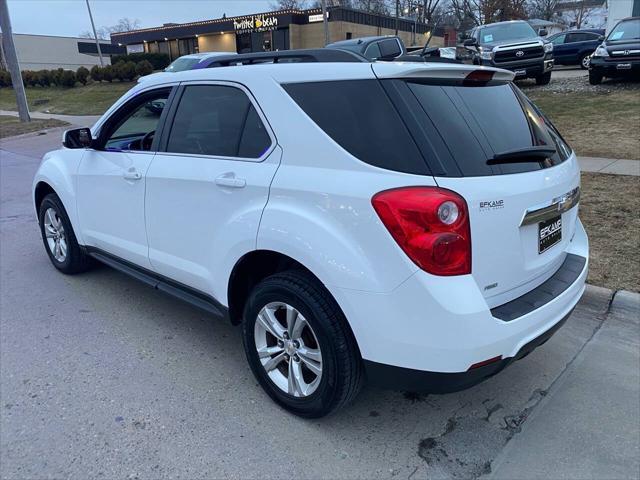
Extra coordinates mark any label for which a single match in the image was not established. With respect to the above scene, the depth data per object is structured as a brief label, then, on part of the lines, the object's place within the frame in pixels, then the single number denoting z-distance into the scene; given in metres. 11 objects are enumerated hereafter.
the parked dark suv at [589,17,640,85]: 13.30
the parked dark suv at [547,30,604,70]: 21.19
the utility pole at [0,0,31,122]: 16.98
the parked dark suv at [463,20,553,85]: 14.62
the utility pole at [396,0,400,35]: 57.27
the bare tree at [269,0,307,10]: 73.24
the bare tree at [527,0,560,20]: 70.81
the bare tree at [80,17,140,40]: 85.82
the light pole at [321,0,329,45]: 31.95
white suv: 2.26
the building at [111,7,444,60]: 42.59
